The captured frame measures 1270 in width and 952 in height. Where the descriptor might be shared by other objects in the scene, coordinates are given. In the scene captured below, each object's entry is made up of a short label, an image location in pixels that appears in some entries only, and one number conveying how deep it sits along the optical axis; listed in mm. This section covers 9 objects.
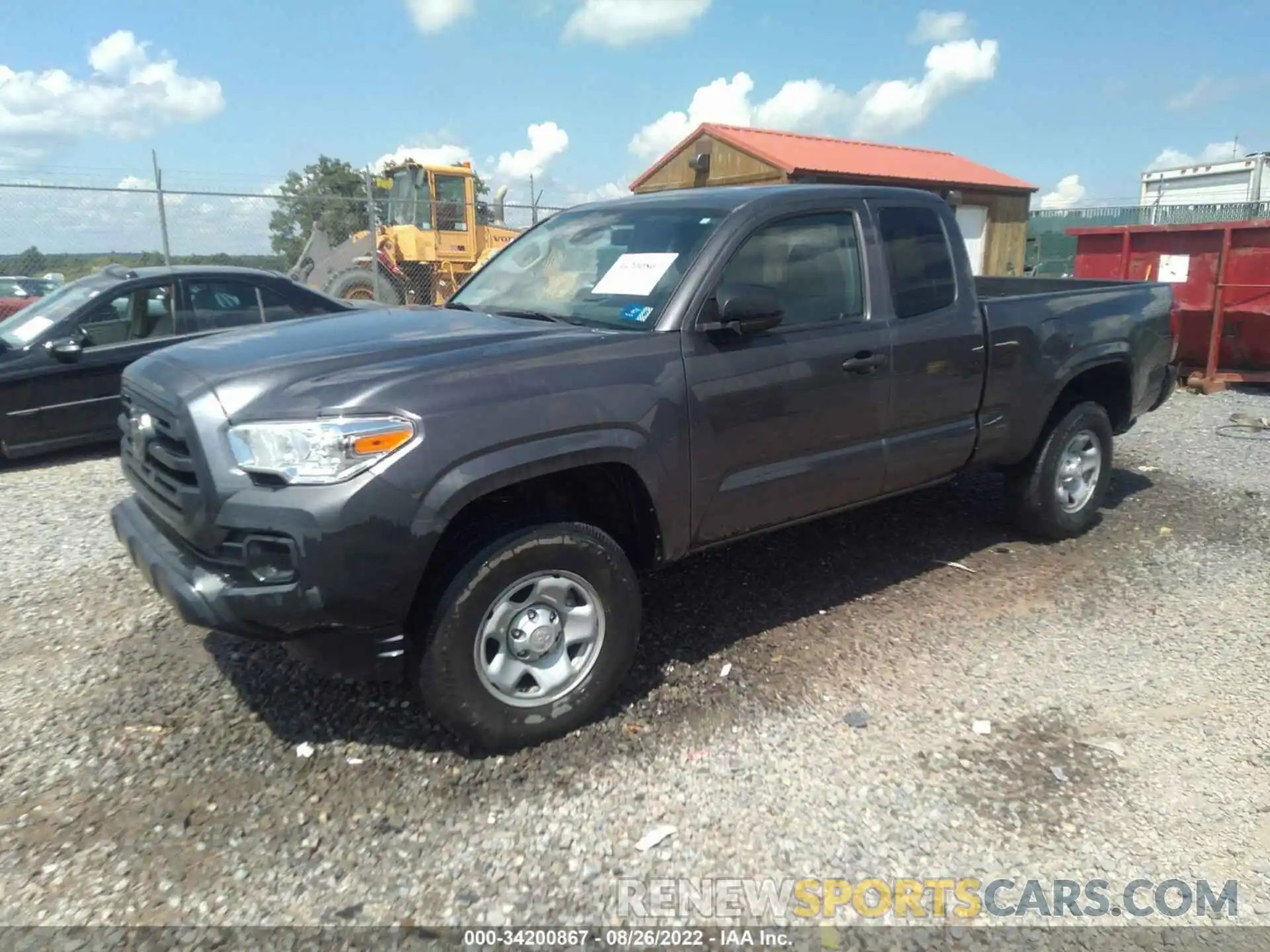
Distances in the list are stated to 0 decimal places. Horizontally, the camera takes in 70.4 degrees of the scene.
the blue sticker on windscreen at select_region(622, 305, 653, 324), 3547
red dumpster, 9641
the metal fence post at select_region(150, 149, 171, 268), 12516
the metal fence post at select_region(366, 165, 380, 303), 14031
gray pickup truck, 2766
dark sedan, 6891
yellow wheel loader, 15672
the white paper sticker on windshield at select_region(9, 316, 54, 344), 7051
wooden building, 17156
